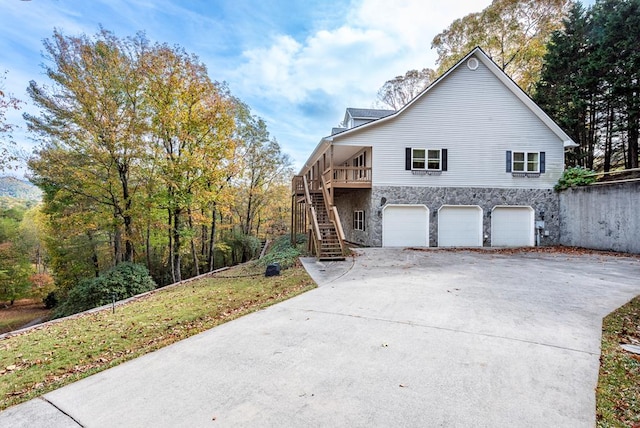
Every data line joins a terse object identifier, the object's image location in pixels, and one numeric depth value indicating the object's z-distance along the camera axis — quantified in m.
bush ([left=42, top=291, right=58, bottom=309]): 23.54
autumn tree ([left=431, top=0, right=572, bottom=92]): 20.69
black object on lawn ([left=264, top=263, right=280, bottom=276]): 10.14
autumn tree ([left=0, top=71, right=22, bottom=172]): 9.64
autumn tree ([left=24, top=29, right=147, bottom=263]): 12.51
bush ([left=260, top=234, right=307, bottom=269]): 11.86
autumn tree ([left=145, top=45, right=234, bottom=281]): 14.01
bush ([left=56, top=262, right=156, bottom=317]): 10.96
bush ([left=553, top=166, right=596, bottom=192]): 14.25
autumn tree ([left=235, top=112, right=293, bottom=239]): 24.98
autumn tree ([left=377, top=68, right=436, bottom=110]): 27.62
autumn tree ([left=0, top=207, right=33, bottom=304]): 21.80
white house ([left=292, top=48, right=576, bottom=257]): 14.56
